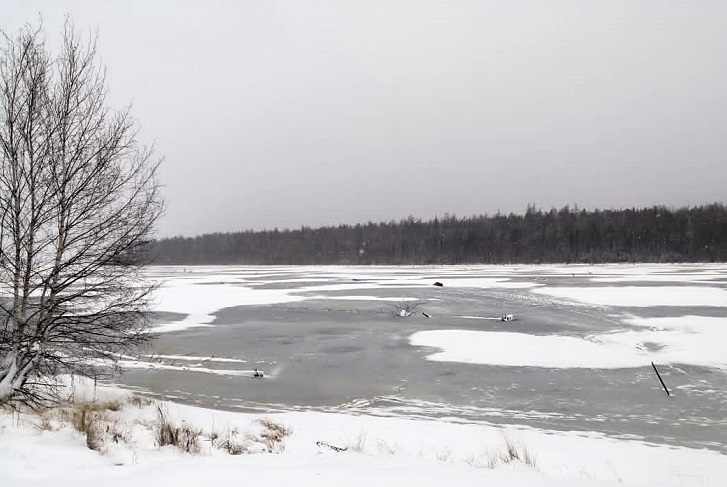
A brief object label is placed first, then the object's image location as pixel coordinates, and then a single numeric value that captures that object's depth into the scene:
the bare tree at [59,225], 7.59
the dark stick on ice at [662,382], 10.38
